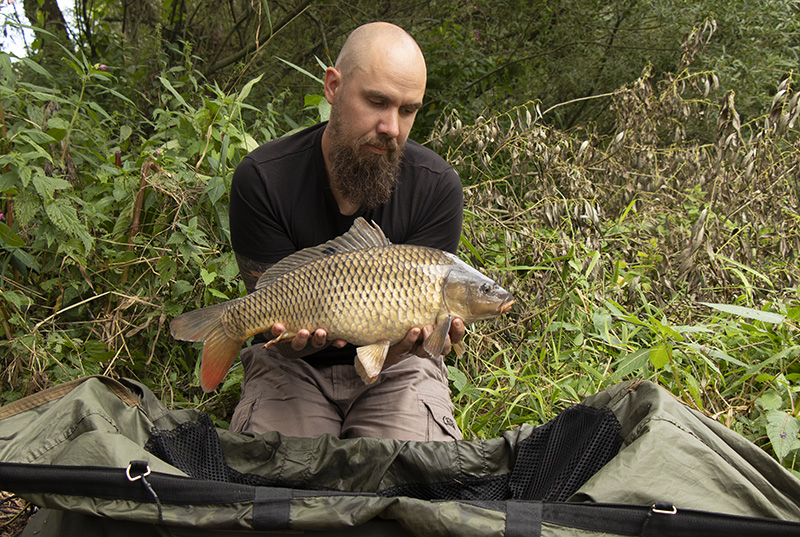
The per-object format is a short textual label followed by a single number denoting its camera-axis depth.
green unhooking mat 1.05
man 1.68
